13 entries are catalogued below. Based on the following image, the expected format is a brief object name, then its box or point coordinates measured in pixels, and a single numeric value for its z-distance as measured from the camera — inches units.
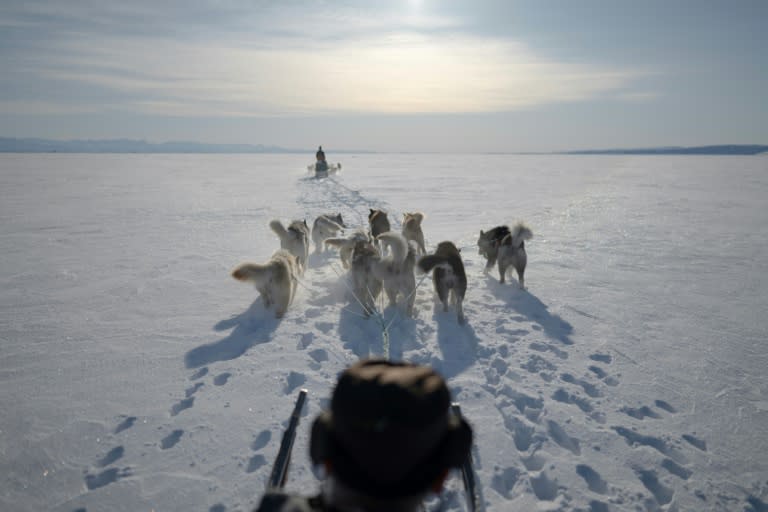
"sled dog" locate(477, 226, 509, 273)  261.3
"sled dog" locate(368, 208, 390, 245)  319.3
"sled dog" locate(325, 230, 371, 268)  230.1
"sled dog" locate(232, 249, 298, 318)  185.6
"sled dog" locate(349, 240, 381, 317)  198.5
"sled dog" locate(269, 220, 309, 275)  255.7
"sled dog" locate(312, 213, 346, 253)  323.3
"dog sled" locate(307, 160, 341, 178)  1026.0
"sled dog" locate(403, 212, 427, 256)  300.0
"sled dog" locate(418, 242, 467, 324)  189.6
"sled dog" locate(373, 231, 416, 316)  189.3
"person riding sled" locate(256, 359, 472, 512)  33.3
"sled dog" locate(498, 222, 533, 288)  230.2
